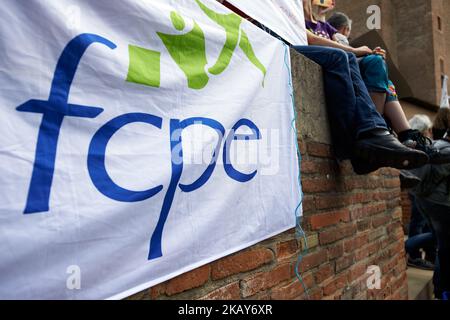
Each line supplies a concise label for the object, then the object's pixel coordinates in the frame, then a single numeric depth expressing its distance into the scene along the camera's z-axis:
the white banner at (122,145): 0.72
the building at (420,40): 14.63
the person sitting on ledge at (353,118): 1.71
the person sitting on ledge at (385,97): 2.12
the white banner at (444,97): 4.73
